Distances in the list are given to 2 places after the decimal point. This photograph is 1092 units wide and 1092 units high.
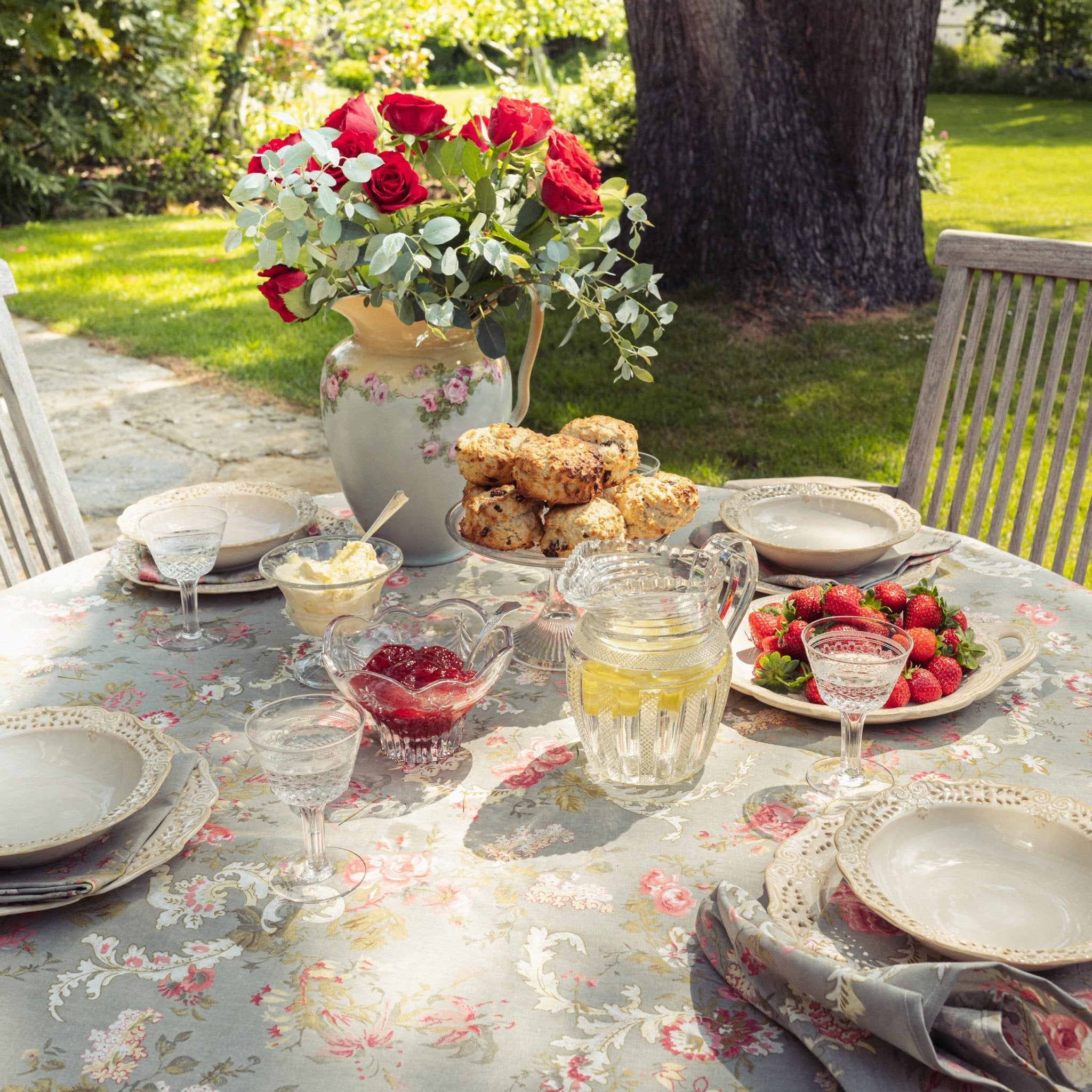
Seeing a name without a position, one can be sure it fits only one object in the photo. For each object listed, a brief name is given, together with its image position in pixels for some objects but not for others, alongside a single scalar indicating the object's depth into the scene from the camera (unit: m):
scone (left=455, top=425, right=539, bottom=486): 1.56
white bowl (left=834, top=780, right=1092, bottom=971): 1.02
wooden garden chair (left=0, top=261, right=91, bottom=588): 2.12
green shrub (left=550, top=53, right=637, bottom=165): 10.19
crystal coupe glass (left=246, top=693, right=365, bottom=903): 1.07
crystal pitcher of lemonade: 1.22
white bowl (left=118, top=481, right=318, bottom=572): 1.84
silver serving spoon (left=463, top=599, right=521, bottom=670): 1.37
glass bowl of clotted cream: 1.54
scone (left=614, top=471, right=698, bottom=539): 1.56
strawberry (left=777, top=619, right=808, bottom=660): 1.45
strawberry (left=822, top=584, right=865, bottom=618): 1.46
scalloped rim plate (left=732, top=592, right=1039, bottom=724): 1.38
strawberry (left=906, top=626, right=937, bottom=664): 1.43
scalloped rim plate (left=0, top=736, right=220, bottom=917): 1.09
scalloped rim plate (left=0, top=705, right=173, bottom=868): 1.10
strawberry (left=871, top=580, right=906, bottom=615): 1.51
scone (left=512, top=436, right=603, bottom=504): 1.49
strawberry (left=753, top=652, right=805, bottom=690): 1.43
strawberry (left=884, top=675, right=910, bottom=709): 1.39
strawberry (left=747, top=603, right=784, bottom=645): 1.53
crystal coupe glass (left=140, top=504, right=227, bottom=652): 1.60
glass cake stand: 1.58
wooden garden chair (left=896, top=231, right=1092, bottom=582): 2.14
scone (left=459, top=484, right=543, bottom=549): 1.51
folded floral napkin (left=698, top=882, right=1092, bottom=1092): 0.86
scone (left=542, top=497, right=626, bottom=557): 1.49
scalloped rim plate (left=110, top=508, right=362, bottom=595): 1.76
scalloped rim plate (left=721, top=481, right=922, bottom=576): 1.74
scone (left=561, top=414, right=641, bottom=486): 1.56
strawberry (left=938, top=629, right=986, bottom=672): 1.45
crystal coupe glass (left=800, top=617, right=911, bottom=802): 1.22
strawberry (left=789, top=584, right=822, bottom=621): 1.49
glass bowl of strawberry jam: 1.30
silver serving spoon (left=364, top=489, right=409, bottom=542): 1.61
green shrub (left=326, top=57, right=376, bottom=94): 13.19
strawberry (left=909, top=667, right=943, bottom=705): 1.39
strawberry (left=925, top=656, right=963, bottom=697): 1.42
